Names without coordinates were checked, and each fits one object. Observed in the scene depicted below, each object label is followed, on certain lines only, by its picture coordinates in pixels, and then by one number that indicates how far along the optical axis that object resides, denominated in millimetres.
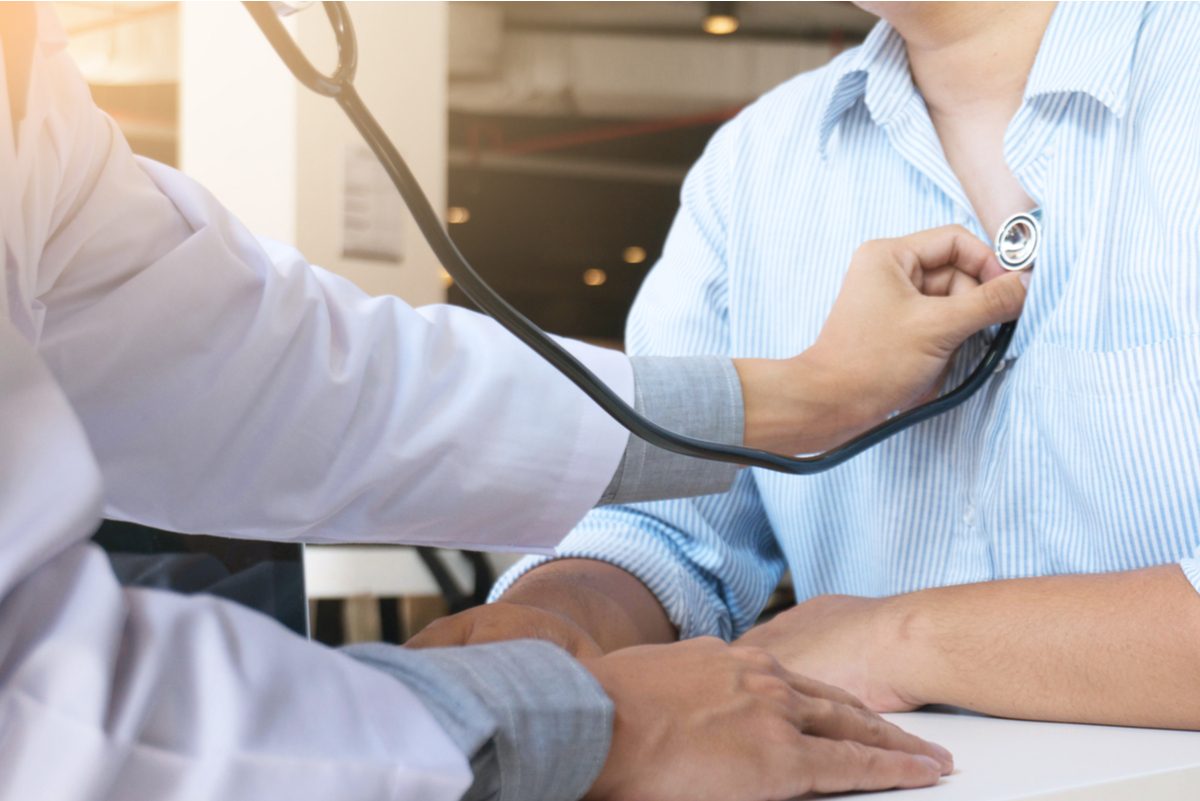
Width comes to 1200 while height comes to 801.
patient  797
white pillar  2680
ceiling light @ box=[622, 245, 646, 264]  9320
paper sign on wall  2775
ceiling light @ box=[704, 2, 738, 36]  5262
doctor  413
